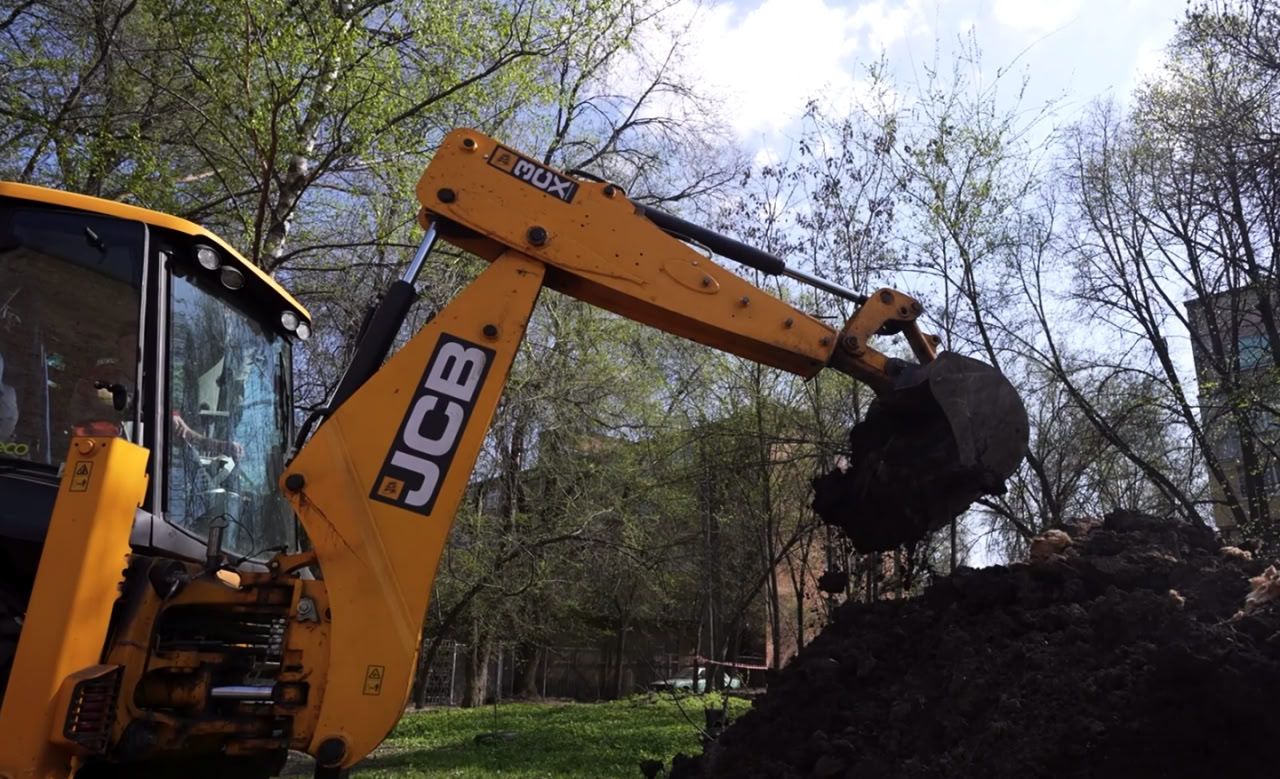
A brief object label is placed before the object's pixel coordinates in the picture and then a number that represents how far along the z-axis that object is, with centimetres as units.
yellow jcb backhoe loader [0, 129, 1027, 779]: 338
